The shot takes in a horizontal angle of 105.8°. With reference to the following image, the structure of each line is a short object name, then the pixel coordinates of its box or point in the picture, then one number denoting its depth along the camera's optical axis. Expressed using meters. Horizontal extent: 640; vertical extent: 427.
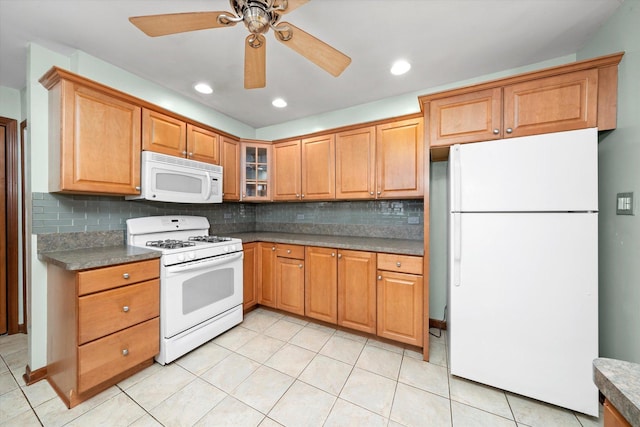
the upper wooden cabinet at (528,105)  1.43
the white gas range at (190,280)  1.89
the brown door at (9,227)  2.29
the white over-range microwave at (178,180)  2.06
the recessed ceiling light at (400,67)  2.01
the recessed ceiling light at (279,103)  2.70
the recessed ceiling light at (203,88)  2.38
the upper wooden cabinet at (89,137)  1.65
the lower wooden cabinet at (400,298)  2.00
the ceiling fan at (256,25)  1.16
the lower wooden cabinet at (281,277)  2.60
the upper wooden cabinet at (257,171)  3.12
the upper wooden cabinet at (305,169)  2.75
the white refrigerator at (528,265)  1.40
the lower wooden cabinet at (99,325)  1.48
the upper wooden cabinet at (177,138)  2.12
